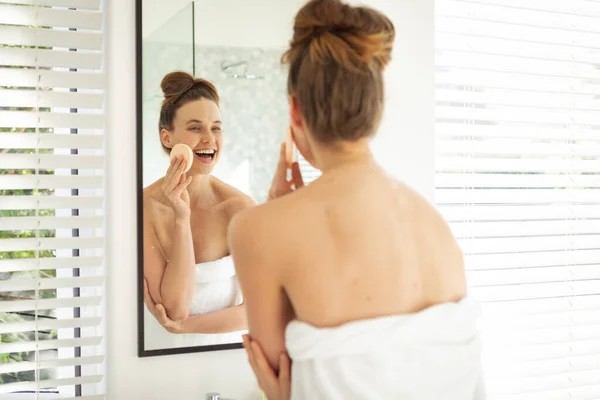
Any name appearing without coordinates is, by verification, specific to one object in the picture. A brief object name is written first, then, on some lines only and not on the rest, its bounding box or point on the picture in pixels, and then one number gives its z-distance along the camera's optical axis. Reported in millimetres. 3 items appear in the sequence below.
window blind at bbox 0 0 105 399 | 1686
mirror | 1788
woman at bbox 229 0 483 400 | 1082
